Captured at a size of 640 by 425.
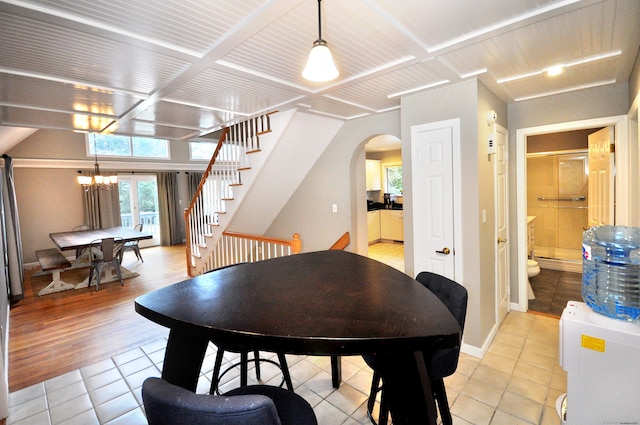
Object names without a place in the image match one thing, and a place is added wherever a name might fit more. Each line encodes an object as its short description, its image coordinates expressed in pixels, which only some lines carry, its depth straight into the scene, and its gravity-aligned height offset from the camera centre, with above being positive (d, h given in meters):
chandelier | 5.67 +0.50
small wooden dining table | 4.83 -0.56
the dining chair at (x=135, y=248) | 5.62 -0.87
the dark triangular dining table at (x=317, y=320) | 0.94 -0.43
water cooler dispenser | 1.43 -0.76
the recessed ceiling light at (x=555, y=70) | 2.28 +0.90
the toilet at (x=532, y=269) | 4.09 -1.08
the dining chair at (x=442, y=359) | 1.40 -0.77
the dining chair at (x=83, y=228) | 6.71 -0.49
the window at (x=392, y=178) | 8.15 +0.44
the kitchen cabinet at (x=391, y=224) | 7.27 -0.73
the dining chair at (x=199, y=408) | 0.74 -0.51
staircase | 4.11 +0.17
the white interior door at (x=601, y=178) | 3.00 +0.09
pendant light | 1.34 +0.60
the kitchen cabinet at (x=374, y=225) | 7.34 -0.74
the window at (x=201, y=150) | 9.09 +1.59
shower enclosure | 5.34 -0.23
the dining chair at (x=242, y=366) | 1.69 -1.05
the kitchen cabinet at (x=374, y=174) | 7.88 +0.56
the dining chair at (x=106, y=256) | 4.79 -0.83
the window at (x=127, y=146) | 7.32 +1.51
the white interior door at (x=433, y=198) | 2.70 -0.05
